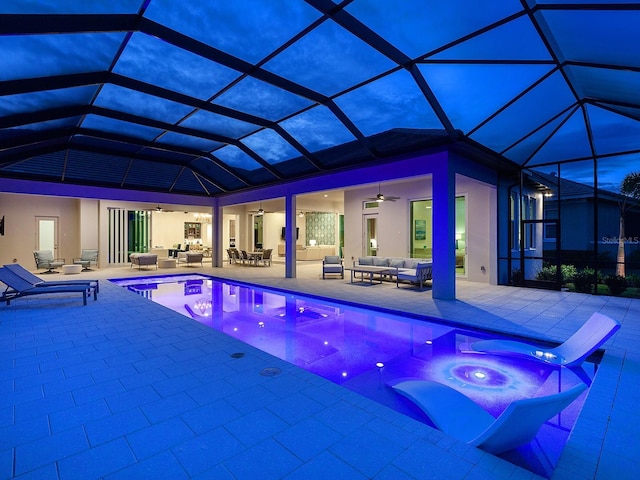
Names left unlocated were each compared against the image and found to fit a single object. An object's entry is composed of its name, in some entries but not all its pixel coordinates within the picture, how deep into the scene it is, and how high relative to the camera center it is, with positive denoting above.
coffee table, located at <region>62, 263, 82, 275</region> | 11.94 -1.05
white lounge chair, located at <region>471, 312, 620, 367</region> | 3.70 -1.40
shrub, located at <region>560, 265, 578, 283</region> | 8.52 -0.90
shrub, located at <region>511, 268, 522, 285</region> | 9.40 -1.10
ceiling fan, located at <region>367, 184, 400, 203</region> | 9.89 +1.31
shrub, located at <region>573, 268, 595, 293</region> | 8.21 -1.08
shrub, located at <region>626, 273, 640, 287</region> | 7.56 -0.99
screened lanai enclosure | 3.97 +2.63
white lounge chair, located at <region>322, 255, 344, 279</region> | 10.98 -0.91
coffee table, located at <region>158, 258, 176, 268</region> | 14.55 -1.03
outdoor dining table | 15.19 -0.77
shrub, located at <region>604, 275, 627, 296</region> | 7.75 -1.10
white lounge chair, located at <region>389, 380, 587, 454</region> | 1.99 -1.47
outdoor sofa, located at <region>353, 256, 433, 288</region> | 8.75 -0.81
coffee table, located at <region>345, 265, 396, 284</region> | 9.10 -0.90
